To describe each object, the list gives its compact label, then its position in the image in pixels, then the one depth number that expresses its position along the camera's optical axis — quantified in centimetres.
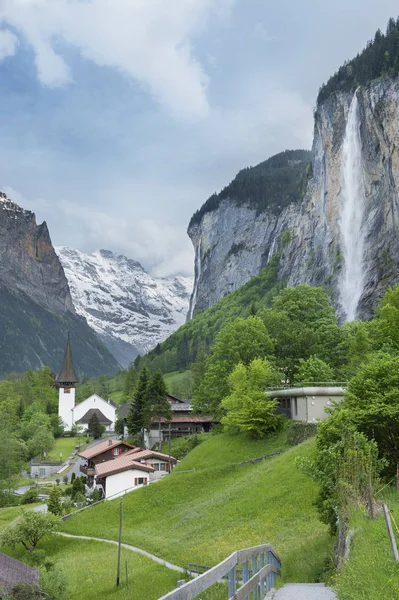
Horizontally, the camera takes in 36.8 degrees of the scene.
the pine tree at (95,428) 11344
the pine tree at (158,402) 7875
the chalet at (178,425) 8131
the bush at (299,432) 4872
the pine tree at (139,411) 7900
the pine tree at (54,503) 5150
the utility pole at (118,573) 3126
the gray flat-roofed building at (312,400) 5116
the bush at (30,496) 6607
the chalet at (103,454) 7015
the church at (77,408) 12602
